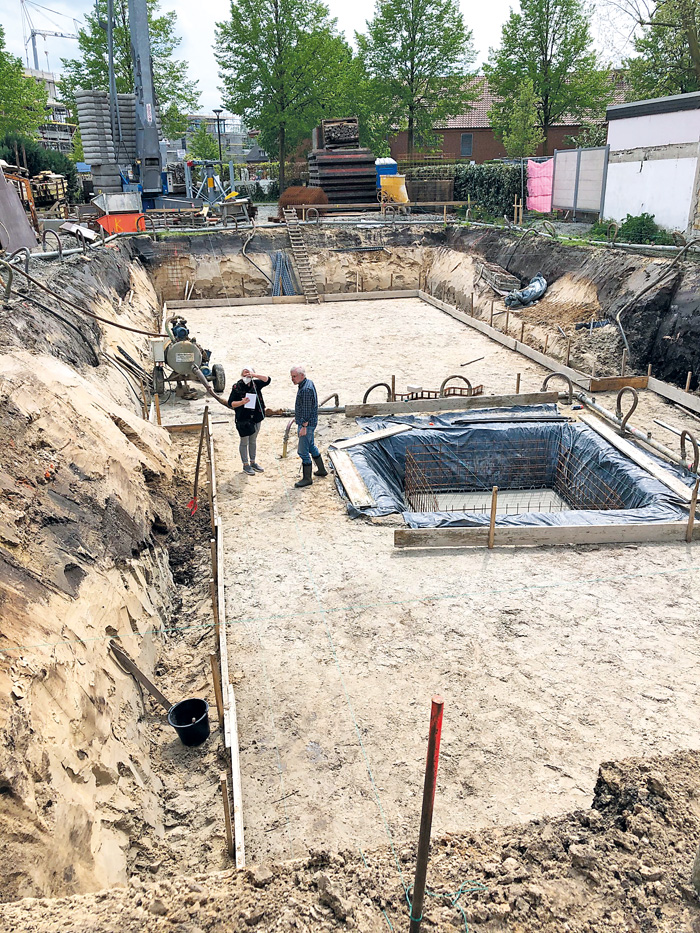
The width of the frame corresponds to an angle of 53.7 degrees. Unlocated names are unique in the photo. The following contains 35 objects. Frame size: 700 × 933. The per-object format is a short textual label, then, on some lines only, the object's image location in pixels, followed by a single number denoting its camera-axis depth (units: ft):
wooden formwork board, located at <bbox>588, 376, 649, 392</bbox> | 44.14
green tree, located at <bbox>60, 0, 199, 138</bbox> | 128.47
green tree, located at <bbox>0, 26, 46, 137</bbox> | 114.73
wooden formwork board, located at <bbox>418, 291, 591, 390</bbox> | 45.97
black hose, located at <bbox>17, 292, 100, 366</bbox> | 33.37
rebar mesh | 37.40
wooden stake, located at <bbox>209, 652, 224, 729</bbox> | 17.20
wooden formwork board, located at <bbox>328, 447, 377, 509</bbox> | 30.30
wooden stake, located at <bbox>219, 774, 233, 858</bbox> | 13.65
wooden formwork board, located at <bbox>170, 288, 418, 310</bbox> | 78.28
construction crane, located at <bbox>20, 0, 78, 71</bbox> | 412.77
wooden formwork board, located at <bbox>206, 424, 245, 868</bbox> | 14.23
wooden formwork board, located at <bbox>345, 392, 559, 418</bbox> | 40.47
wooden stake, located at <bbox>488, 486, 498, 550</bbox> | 26.40
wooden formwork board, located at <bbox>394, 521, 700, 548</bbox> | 27.04
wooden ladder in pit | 81.46
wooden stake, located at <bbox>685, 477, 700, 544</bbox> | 26.48
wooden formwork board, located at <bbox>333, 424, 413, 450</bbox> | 35.83
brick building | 153.89
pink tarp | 84.53
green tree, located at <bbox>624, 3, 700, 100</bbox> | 100.53
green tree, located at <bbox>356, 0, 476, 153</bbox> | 129.29
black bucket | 16.93
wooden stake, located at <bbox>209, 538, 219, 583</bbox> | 22.35
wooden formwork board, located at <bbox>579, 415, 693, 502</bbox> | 30.36
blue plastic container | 109.29
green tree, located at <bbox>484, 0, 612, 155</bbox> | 120.57
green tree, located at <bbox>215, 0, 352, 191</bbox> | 126.72
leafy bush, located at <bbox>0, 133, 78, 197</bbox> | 120.78
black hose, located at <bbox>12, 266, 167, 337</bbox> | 33.89
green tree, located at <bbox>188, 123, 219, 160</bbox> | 172.86
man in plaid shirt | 31.40
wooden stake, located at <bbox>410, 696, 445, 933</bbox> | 9.79
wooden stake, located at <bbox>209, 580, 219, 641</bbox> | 20.92
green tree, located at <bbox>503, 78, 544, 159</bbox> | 107.55
